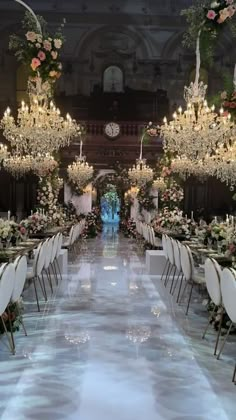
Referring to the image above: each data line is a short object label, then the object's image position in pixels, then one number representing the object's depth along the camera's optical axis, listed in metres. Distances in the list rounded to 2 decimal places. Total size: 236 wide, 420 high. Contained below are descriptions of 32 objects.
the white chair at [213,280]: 5.59
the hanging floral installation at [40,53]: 8.68
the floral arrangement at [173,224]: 12.23
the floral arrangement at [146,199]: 21.56
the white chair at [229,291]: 4.86
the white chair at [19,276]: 5.66
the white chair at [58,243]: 9.99
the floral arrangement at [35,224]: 11.97
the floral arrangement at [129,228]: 22.19
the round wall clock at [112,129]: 22.33
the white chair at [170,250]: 9.04
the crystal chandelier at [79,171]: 18.62
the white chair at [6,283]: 4.95
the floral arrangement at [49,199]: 14.66
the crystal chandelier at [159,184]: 18.20
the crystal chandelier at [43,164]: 13.73
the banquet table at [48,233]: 11.48
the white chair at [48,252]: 8.28
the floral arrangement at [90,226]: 21.92
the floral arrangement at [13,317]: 5.88
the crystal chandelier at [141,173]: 18.94
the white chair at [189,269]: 7.46
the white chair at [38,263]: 7.66
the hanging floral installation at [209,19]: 7.53
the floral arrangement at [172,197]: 14.70
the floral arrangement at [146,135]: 19.41
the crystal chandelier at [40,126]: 9.54
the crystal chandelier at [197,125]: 9.47
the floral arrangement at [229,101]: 7.65
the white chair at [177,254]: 8.28
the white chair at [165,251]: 9.96
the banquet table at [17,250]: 6.94
